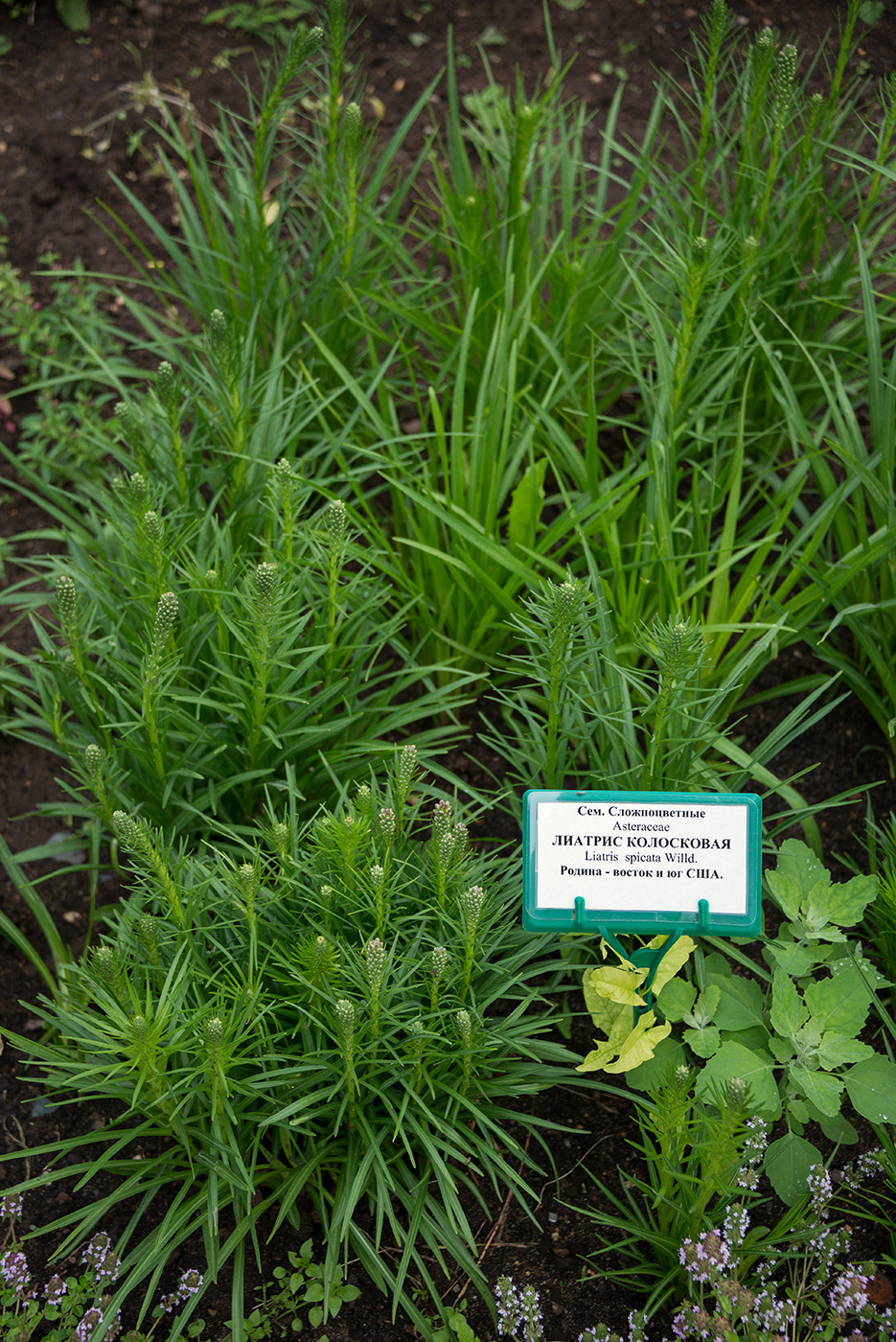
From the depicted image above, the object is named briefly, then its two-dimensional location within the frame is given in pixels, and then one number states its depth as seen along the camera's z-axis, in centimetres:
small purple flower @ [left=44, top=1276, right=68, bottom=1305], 64
